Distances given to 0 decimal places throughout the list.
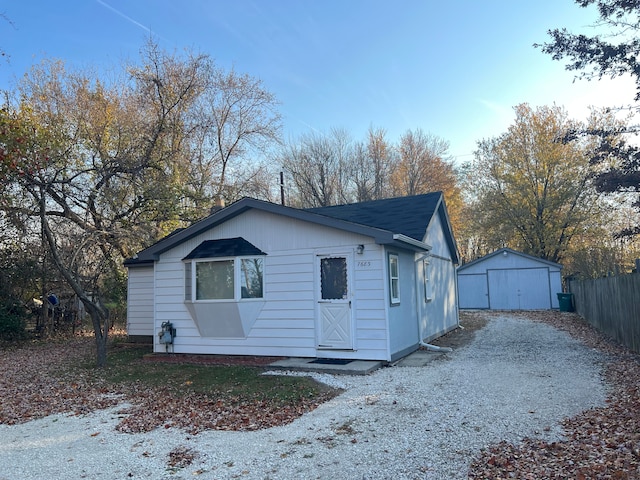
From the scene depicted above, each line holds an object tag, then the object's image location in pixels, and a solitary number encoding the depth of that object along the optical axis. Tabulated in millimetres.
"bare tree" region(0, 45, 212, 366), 13508
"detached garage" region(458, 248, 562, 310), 24469
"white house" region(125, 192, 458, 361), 9414
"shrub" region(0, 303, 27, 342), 15414
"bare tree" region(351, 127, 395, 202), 32125
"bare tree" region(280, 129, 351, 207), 32219
